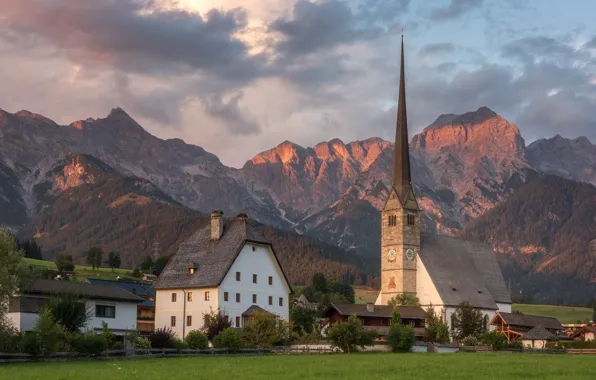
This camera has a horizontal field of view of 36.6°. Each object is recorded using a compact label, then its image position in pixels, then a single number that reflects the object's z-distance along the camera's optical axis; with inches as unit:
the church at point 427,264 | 5708.7
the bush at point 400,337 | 3385.8
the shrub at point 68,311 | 2940.5
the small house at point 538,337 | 4857.3
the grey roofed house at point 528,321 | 5497.0
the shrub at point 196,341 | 3058.6
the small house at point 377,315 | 4945.9
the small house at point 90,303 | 3216.0
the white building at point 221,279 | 4052.7
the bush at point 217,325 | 3491.6
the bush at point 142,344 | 2868.1
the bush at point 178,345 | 2967.5
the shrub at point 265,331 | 3405.5
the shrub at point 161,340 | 2906.0
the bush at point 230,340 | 2950.3
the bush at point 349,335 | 3208.7
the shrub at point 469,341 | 4826.3
